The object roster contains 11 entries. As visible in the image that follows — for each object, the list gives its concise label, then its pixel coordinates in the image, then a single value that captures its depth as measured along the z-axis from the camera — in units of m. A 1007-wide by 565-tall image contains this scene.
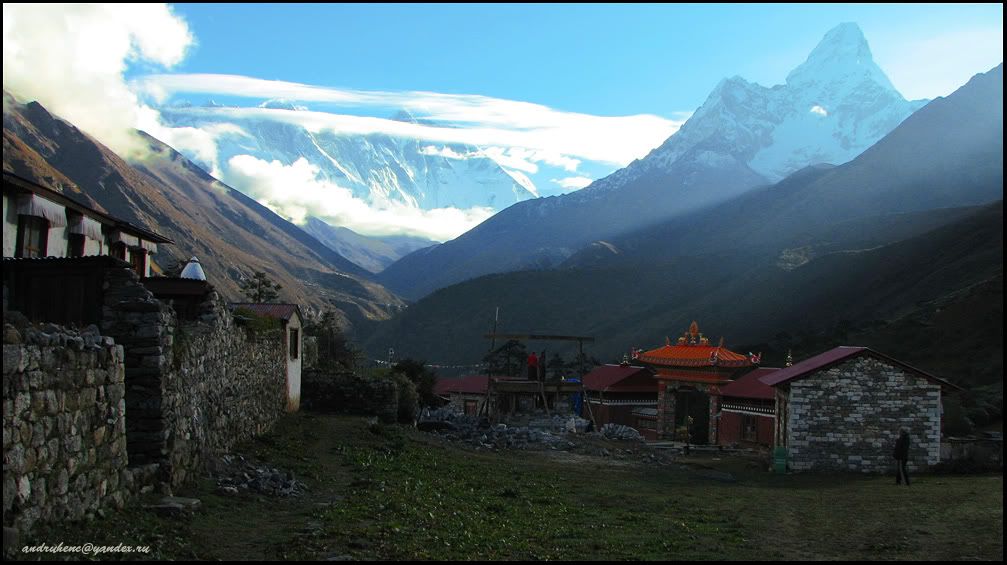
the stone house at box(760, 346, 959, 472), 25.84
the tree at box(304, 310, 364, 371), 52.51
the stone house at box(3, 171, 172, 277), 23.48
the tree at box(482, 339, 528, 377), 75.57
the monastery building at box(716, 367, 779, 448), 35.53
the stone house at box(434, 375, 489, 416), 55.00
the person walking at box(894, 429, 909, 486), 22.34
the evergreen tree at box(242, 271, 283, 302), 56.61
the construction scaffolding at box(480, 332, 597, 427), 41.88
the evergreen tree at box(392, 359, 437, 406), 53.62
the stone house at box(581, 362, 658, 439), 46.03
